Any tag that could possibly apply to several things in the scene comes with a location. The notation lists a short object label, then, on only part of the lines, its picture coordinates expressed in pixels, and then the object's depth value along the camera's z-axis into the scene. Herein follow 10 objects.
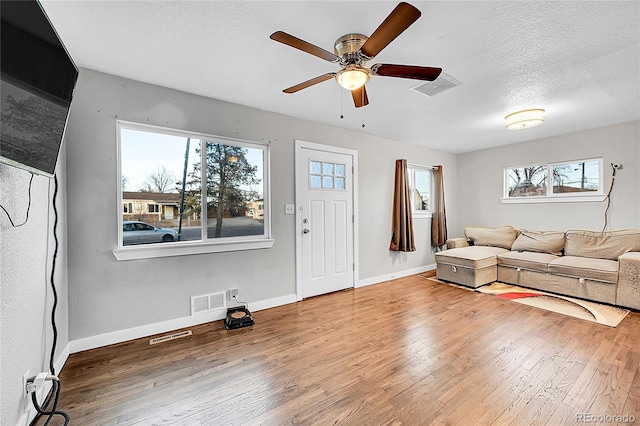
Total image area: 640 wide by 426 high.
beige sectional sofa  3.09
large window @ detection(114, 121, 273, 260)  2.46
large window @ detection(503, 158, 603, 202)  4.07
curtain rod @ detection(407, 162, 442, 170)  4.81
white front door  3.47
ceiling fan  1.43
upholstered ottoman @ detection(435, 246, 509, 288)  3.92
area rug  2.83
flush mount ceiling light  3.16
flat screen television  0.92
